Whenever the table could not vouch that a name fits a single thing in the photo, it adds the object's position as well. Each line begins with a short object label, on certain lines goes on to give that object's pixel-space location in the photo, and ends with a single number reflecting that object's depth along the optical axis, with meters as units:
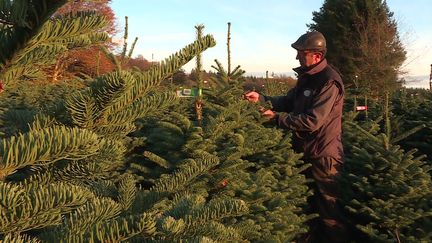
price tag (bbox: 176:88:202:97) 3.18
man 4.64
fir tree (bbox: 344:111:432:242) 4.38
